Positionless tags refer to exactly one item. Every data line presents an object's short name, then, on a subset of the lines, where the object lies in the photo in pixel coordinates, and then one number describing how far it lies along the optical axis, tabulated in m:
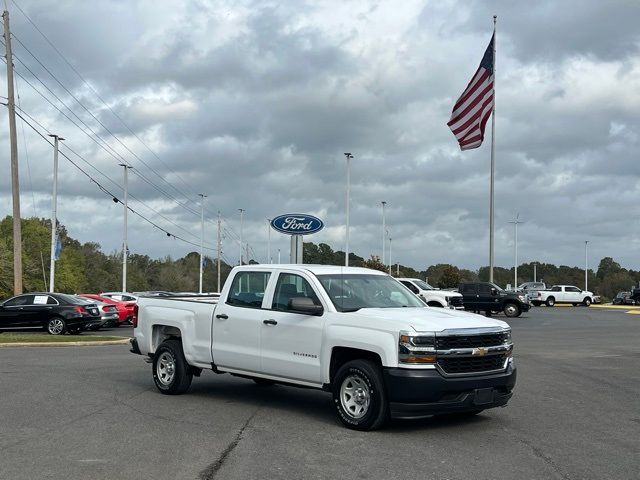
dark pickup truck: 39.72
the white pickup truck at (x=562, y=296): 61.56
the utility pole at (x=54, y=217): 44.58
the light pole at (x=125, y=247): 57.56
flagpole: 41.41
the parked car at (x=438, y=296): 37.03
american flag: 32.47
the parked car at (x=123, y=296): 35.08
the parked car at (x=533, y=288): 61.67
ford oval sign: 23.27
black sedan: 26.25
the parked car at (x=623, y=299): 73.51
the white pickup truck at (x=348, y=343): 8.33
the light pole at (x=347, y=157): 54.70
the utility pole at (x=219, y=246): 95.41
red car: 32.31
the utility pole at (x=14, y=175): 32.34
